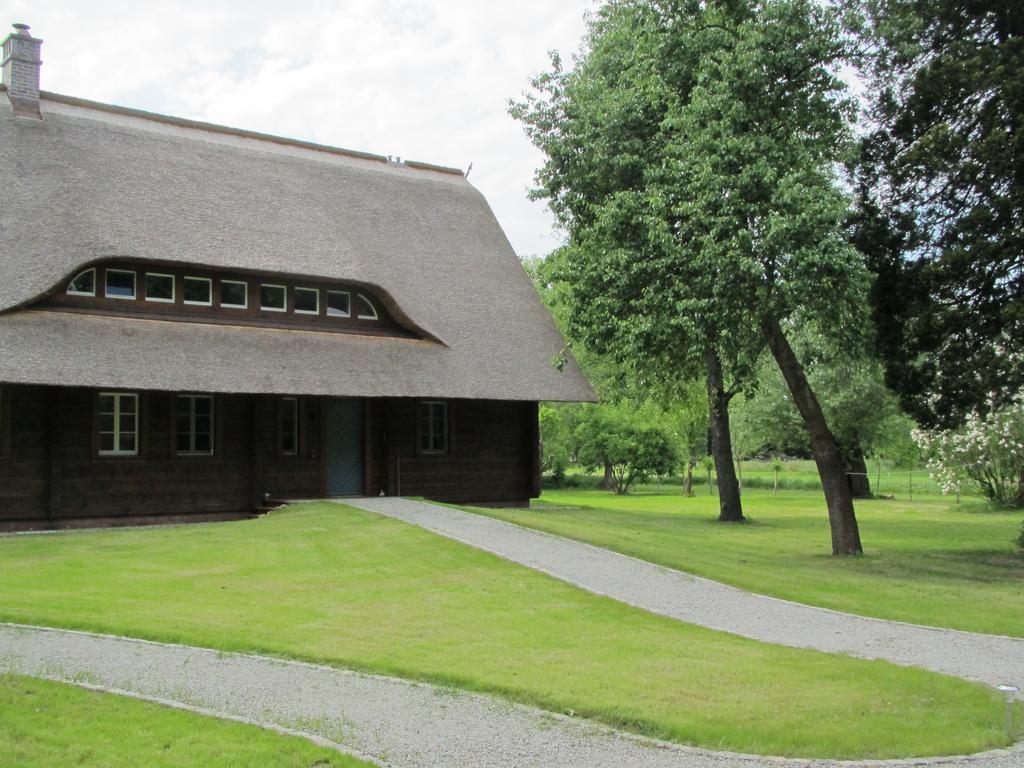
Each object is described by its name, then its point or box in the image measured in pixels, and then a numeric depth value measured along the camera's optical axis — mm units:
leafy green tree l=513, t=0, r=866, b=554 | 17719
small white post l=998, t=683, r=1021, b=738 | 7316
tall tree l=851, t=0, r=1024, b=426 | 18344
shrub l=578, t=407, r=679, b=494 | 49469
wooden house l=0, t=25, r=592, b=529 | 20312
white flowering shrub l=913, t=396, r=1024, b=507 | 34094
